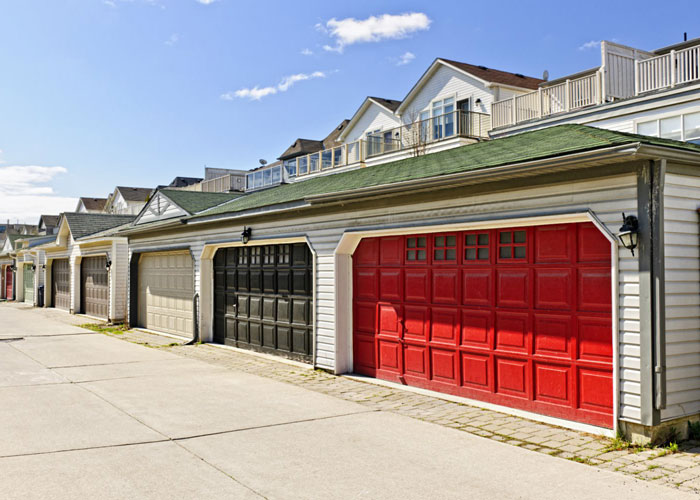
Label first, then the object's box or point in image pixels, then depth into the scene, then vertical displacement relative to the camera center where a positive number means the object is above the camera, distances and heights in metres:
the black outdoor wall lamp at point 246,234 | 13.86 +0.54
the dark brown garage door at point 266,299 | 12.52 -0.90
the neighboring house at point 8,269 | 43.88 -0.77
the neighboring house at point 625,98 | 17.53 +5.24
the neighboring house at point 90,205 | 89.94 +7.83
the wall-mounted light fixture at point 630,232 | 6.58 +0.27
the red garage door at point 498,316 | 7.36 -0.80
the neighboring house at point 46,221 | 77.95 +4.89
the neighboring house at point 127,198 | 70.72 +7.08
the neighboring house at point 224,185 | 41.34 +5.12
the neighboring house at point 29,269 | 35.25 -0.64
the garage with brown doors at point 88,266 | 23.45 -0.33
